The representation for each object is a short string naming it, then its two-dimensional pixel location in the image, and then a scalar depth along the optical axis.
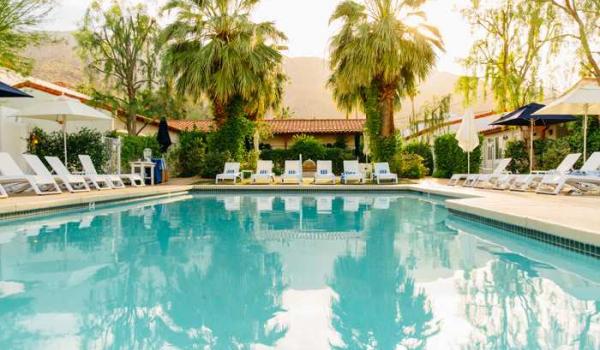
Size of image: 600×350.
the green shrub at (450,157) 19.88
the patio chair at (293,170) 17.38
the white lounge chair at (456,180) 15.76
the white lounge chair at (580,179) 10.93
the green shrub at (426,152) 22.81
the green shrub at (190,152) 20.34
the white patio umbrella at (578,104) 11.66
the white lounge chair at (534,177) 12.10
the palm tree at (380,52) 17.23
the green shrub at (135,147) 18.30
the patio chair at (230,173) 16.98
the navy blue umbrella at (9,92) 10.88
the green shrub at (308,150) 24.75
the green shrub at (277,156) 24.82
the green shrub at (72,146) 15.18
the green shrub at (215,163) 18.42
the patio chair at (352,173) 17.09
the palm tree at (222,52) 17.38
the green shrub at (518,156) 18.67
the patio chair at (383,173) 16.84
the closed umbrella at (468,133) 16.67
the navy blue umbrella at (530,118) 15.36
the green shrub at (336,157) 25.05
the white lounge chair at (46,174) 11.15
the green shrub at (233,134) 18.67
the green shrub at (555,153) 16.21
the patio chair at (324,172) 16.94
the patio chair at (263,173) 17.12
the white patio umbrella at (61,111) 12.68
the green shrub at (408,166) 18.77
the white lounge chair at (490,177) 14.30
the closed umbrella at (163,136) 19.75
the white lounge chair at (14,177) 10.33
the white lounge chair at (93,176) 13.04
